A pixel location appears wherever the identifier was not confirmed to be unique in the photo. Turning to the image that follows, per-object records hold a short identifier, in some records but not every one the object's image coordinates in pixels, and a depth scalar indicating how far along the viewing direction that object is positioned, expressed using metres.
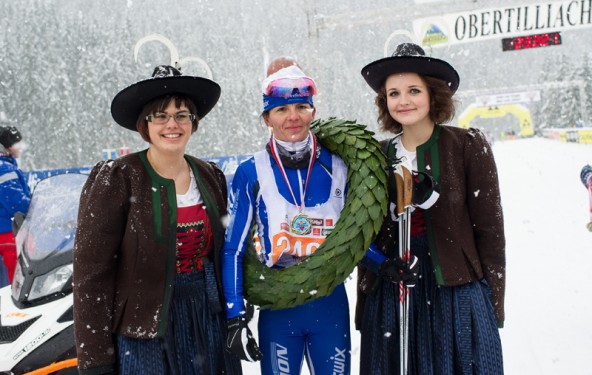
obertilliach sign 10.95
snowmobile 2.99
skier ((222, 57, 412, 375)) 2.62
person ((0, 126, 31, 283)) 5.20
